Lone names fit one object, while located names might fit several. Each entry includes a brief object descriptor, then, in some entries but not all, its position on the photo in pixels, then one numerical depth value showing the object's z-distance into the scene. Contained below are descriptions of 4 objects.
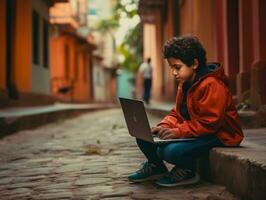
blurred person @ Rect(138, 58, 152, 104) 19.97
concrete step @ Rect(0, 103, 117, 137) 9.68
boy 4.07
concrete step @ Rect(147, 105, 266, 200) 3.45
